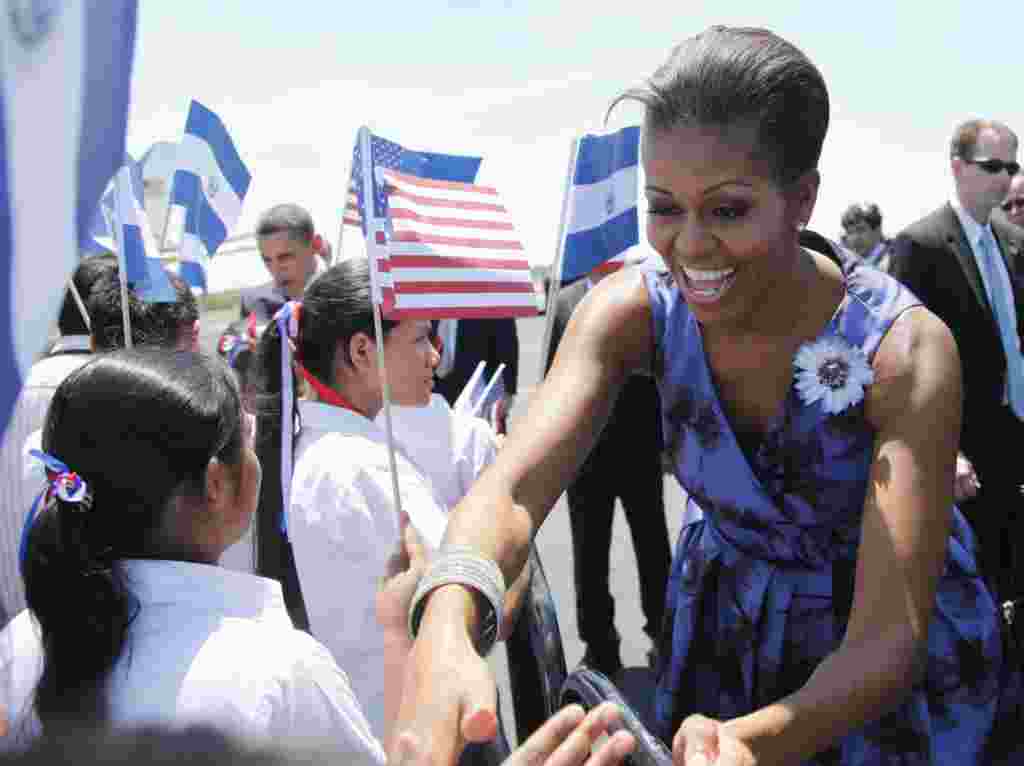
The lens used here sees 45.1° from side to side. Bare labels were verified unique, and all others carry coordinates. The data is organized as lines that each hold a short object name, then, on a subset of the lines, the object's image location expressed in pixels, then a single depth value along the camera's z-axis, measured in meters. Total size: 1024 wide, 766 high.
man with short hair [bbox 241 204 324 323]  5.60
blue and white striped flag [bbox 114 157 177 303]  3.52
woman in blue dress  1.57
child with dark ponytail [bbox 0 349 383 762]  1.56
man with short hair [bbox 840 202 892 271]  11.08
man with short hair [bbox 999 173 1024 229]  6.38
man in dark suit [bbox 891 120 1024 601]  4.54
